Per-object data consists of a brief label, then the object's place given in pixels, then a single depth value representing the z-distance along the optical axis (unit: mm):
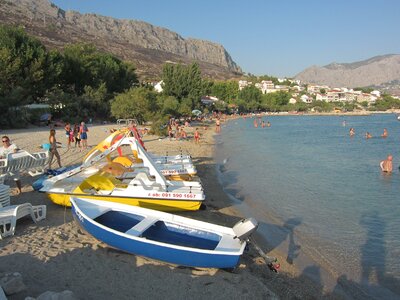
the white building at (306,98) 138375
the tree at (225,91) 95750
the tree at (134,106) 36062
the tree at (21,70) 30188
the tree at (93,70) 44250
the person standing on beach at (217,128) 42712
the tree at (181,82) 58625
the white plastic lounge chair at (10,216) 7242
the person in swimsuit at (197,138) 27250
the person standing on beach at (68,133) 20459
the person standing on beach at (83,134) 19680
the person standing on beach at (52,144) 12950
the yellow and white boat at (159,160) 10766
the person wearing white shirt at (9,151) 10555
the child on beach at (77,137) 20248
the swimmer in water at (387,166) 18641
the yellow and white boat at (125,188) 9516
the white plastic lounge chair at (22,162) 10230
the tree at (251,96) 99500
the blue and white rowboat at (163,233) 6488
